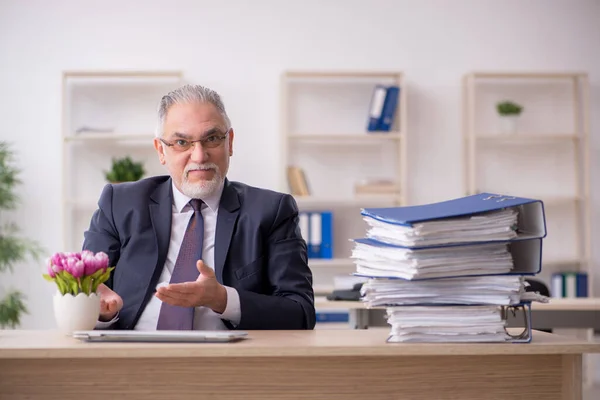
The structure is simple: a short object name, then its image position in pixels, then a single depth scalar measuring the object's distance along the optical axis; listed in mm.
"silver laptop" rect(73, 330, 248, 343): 3105
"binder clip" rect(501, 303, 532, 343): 3136
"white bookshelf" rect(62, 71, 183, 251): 7589
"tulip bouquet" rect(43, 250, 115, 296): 3348
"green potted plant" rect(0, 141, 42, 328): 7133
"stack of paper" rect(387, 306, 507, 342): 3128
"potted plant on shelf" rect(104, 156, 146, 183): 7231
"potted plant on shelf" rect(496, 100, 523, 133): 7522
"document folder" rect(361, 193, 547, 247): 3112
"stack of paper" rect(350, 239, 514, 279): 3117
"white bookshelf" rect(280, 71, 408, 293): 7667
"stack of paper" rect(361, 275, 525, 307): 3134
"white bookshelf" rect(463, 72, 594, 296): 7796
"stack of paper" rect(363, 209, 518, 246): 3108
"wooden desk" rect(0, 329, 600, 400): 3125
